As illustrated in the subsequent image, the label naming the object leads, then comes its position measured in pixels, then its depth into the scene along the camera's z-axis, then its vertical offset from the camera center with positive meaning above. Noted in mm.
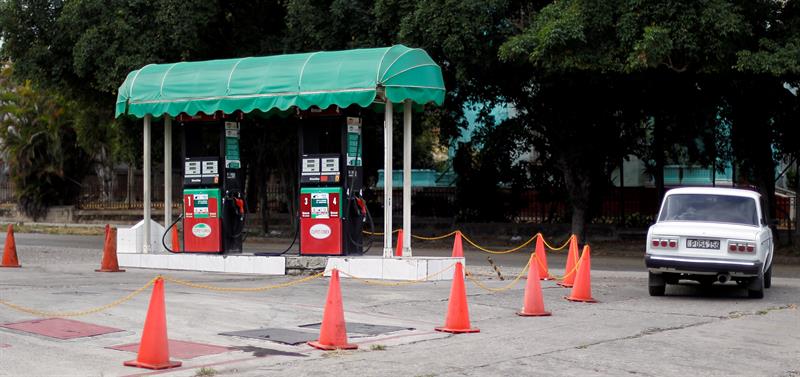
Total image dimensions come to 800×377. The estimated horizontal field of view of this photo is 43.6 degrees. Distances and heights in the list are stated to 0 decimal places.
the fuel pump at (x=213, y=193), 20562 +18
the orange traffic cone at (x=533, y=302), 13617 -1490
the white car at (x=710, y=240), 15445 -739
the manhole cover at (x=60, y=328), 11133 -1536
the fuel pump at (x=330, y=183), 19094 +200
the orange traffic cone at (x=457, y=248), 20031 -1113
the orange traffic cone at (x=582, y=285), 15398 -1420
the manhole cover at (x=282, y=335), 11070 -1615
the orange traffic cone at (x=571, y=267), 17823 -1351
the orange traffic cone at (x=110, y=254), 20109 -1211
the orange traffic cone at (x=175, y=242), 21983 -1061
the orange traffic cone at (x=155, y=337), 9141 -1319
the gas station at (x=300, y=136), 18234 +1160
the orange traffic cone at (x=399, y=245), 20609 -1076
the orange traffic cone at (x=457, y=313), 11906 -1438
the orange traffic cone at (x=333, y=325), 10422 -1385
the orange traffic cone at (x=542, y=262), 19000 -1316
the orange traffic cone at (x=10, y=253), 21266 -1251
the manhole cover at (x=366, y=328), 11914 -1637
